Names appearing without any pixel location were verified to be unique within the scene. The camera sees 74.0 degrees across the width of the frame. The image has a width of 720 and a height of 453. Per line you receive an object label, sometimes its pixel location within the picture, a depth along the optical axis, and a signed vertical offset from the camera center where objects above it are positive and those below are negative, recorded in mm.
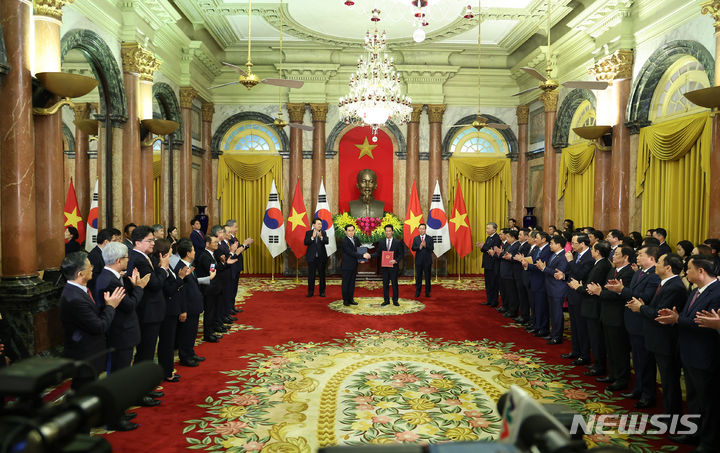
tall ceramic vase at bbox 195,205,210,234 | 10945 +114
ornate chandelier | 8648 +2272
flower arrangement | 11219 -101
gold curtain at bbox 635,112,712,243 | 6285 +629
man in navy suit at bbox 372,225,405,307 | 8391 -715
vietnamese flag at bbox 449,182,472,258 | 11188 -182
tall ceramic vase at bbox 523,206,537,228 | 11289 -5
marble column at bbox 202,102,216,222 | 12102 +1739
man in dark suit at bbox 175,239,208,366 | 4723 -847
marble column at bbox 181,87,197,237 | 10422 +1235
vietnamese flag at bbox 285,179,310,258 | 10984 -63
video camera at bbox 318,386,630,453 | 1014 -486
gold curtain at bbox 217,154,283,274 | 12383 +749
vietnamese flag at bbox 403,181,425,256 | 10828 +57
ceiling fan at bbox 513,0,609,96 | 5895 +1872
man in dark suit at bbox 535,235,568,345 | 5621 -769
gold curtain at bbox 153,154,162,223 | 9758 +810
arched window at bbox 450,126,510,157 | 12633 +2074
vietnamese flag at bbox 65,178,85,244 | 8172 +206
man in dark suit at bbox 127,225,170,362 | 4059 -582
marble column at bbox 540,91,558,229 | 10531 +1144
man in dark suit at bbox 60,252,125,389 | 3146 -613
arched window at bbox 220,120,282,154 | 12539 +2201
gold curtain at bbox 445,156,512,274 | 12477 +762
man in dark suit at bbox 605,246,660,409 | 3850 -888
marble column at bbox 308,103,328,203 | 12133 +1787
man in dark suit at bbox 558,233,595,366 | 5004 -854
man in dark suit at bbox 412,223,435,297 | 9177 -691
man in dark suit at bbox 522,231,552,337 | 6273 -862
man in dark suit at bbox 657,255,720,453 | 3143 -861
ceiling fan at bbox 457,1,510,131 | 8584 +1837
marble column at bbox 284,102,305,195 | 12102 +2011
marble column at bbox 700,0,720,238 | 5535 +743
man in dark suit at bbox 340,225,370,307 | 8375 -727
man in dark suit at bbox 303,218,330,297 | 9219 -604
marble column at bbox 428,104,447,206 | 12234 +1918
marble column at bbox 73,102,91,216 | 9156 +994
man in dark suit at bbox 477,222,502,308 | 8359 -781
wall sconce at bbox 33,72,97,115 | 4746 +1404
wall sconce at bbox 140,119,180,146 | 7637 +1541
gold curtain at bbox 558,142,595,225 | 9203 +802
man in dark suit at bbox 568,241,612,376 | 4617 -834
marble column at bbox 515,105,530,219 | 12289 +1496
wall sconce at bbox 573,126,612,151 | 7914 +1454
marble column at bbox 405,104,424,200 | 12266 +1763
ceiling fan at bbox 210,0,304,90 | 5830 +1876
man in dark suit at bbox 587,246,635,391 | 4320 -904
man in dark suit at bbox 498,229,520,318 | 7441 -863
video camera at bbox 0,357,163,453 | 1021 -439
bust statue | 12078 +537
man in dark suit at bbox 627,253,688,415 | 3494 -831
